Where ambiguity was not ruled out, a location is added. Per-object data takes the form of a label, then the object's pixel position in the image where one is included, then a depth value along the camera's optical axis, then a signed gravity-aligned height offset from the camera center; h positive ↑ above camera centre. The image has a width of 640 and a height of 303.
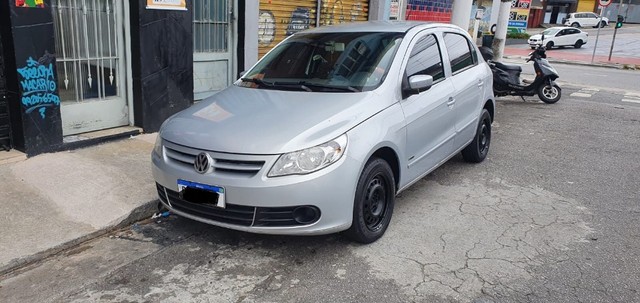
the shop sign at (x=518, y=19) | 38.12 -0.08
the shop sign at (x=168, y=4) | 6.28 -0.07
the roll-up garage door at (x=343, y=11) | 10.02 -0.06
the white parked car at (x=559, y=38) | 32.91 -1.07
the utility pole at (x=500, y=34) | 13.48 -0.44
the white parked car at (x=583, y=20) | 49.50 +0.22
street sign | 22.20 +0.85
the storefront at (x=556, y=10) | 57.41 +1.09
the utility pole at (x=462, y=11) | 10.86 +0.07
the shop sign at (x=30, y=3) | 5.06 -0.12
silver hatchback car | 3.39 -0.91
